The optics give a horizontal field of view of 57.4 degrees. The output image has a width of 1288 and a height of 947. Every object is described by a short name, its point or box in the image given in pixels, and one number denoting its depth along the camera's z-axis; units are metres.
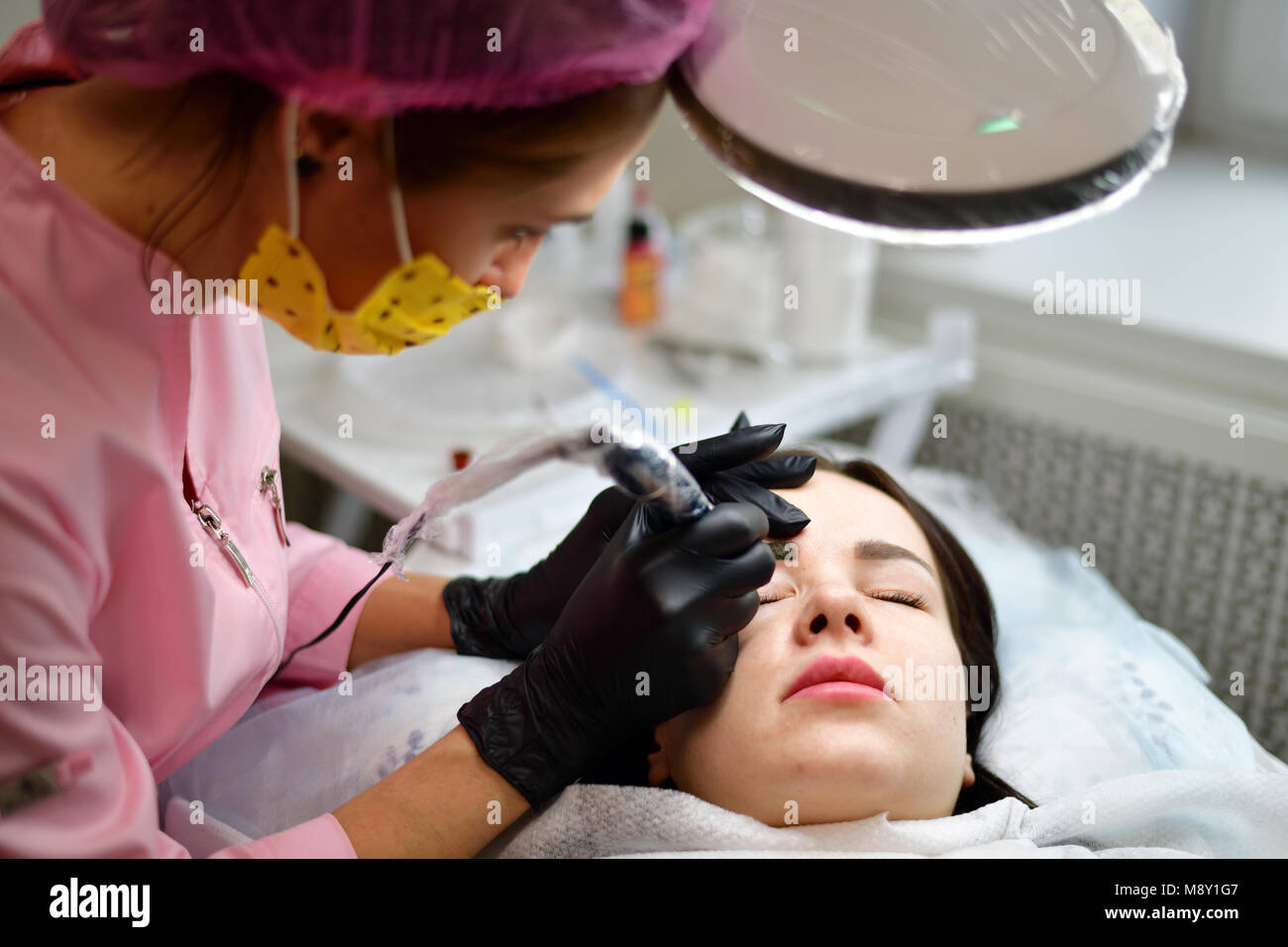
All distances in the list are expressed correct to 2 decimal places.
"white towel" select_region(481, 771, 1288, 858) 0.96
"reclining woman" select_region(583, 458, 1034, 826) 0.96
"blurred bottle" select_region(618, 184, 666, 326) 1.94
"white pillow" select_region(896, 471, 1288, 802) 1.18
